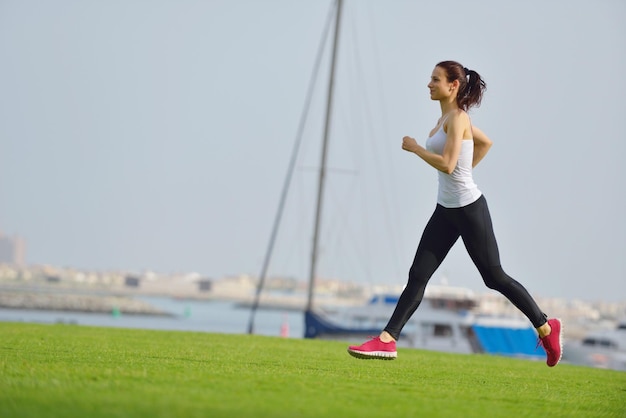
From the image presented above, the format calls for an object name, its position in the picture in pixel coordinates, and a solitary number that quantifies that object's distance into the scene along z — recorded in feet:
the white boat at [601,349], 166.20
